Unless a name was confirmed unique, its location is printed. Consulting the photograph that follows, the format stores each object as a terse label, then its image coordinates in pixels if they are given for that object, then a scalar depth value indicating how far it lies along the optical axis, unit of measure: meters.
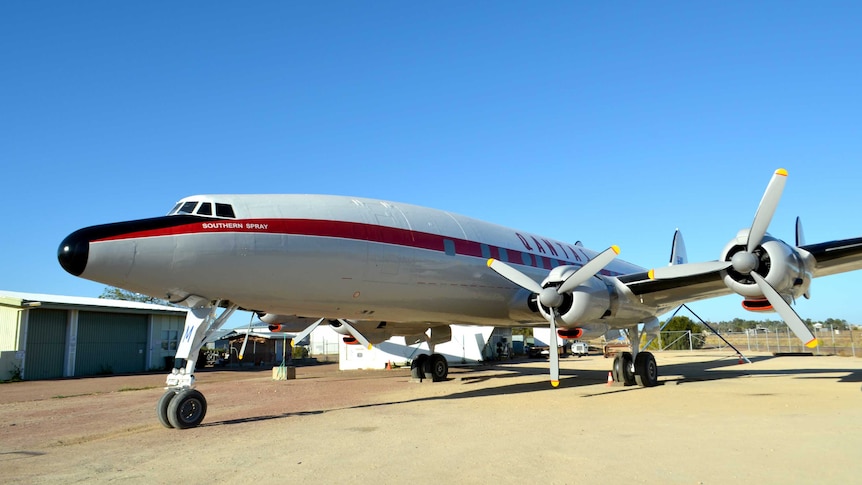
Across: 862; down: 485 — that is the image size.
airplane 9.76
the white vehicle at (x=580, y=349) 51.56
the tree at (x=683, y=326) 65.06
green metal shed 28.62
